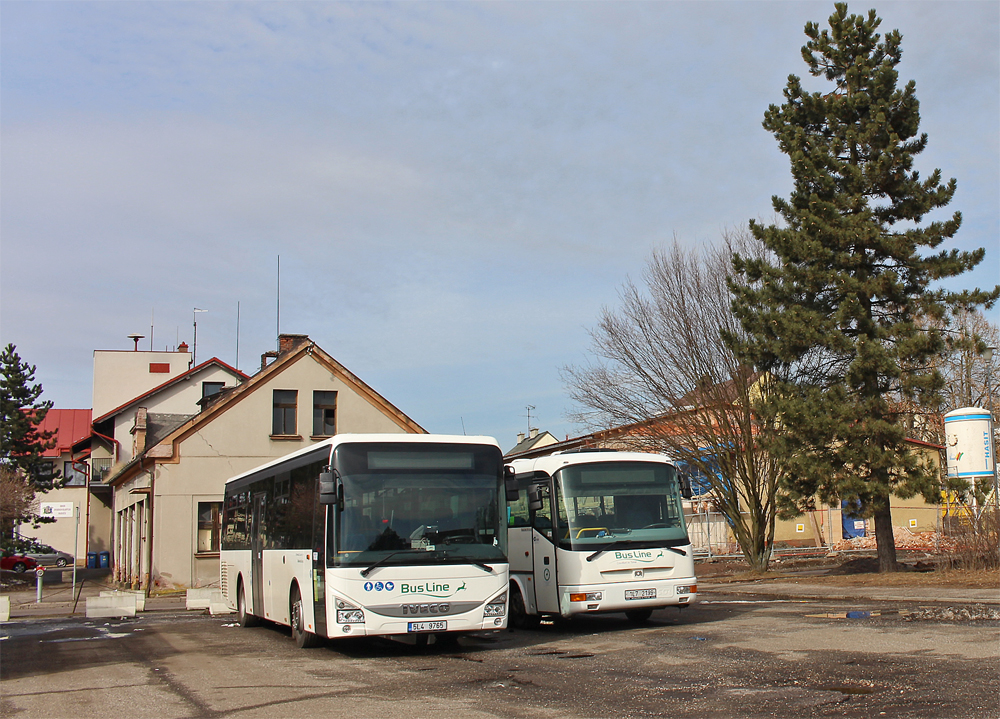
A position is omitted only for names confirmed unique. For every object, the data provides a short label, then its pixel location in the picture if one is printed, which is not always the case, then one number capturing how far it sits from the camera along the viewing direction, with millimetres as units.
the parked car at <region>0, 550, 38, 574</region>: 51531
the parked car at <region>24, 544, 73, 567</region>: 57375
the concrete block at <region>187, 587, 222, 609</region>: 23622
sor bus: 14352
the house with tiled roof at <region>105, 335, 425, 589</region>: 33594
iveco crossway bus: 12047
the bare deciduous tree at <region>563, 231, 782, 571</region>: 27547
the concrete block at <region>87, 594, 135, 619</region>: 22812
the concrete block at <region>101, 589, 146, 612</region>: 23984
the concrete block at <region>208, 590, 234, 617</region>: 22347
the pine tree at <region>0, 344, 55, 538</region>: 55844
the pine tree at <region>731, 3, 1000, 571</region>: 22609
